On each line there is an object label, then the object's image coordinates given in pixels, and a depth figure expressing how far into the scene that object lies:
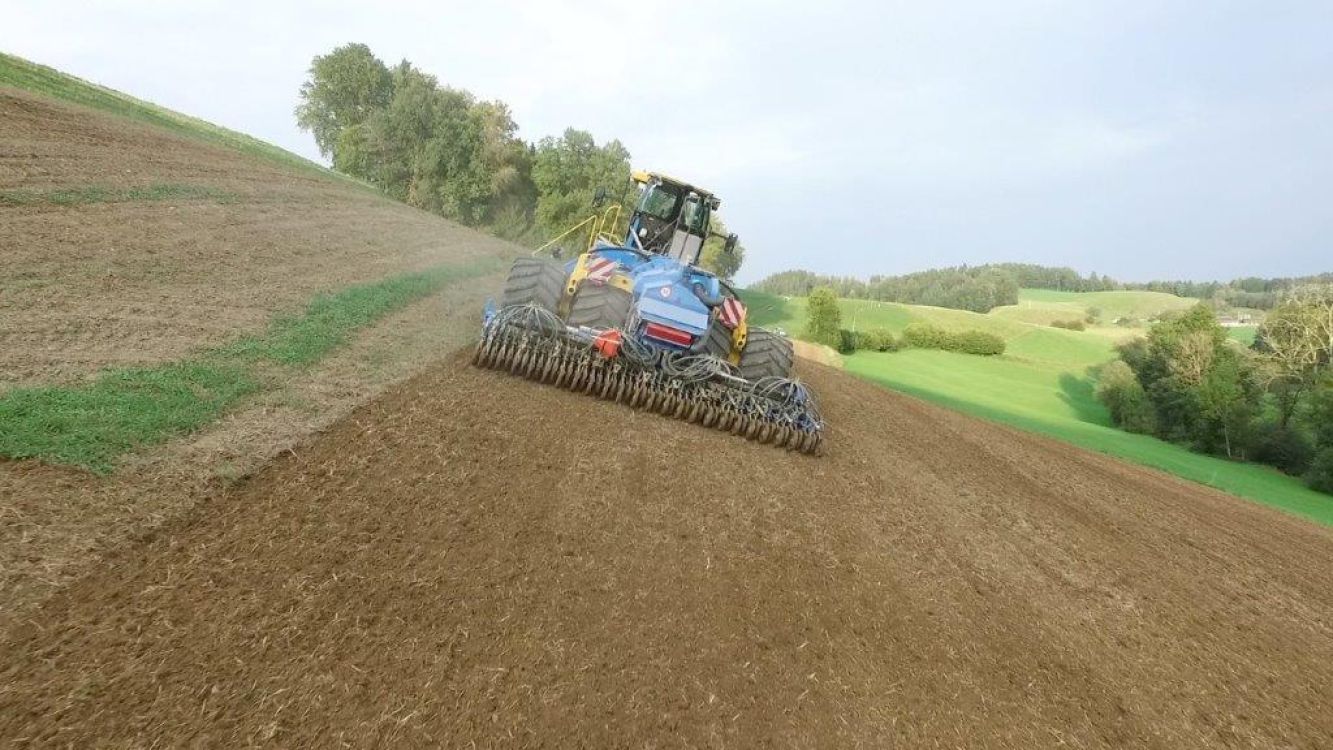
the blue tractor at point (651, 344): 6.81
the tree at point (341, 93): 48.06
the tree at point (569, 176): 41.62
